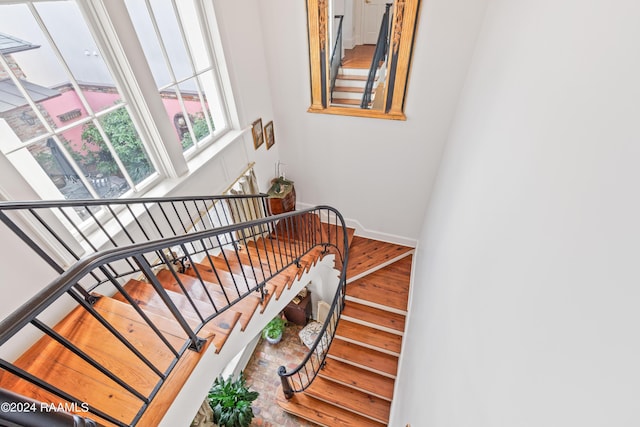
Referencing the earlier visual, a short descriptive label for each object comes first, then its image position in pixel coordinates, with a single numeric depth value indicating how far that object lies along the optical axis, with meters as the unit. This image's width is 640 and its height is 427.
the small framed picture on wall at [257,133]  3.80
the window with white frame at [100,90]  1.64
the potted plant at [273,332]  5.22
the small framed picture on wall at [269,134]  4.14
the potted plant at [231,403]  3.71
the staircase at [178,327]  1.23
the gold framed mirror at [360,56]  3.22
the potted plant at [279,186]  4.41
